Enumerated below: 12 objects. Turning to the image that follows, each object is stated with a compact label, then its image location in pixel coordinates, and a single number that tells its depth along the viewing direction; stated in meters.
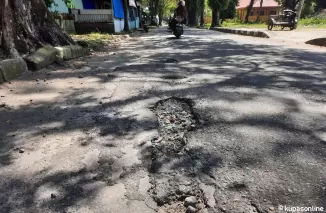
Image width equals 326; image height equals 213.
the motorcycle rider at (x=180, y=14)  11.76
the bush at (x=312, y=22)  22.40
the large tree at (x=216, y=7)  26.41
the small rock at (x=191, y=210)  1.32
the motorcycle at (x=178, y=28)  11.69
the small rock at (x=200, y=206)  1.35
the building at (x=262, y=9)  53.75
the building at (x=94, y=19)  14.95
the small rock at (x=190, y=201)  1.37
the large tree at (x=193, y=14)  35.04
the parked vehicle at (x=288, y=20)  14.61
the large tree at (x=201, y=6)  34.35
